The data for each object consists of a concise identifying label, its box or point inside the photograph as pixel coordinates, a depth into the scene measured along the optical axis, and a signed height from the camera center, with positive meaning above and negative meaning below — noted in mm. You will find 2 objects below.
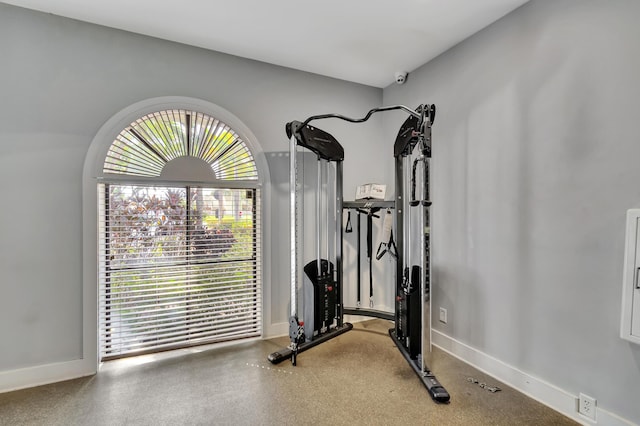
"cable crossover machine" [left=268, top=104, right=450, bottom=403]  2113 -376
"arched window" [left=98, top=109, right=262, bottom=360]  2410 -188
